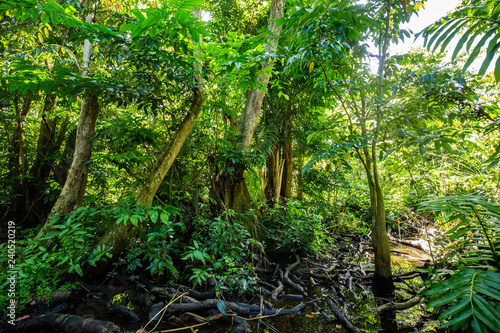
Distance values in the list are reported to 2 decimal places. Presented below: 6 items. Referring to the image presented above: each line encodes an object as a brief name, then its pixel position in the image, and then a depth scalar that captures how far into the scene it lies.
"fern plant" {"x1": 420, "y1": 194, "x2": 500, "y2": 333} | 1.20
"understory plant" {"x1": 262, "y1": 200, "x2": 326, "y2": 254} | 4.19
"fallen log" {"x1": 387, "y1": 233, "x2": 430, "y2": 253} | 5.53
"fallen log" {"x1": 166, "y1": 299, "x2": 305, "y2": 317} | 2.57
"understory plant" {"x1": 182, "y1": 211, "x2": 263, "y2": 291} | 2.84
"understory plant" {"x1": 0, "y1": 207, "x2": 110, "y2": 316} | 2.29
